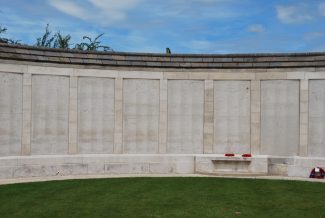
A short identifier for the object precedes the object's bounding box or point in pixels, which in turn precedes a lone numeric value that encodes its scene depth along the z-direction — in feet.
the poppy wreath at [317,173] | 71.92
